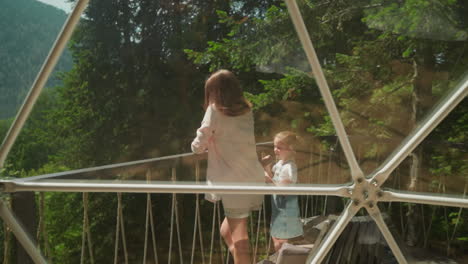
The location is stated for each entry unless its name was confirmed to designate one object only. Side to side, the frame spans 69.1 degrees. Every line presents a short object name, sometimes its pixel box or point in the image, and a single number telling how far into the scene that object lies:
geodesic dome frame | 1.65
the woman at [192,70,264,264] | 1.62
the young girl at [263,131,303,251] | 1.67
